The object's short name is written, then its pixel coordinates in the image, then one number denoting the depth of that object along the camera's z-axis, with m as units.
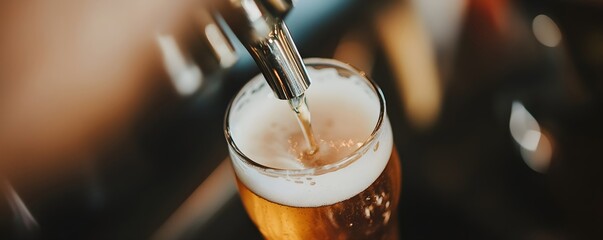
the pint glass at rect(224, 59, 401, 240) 0.60
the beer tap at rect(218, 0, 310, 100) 0.56
